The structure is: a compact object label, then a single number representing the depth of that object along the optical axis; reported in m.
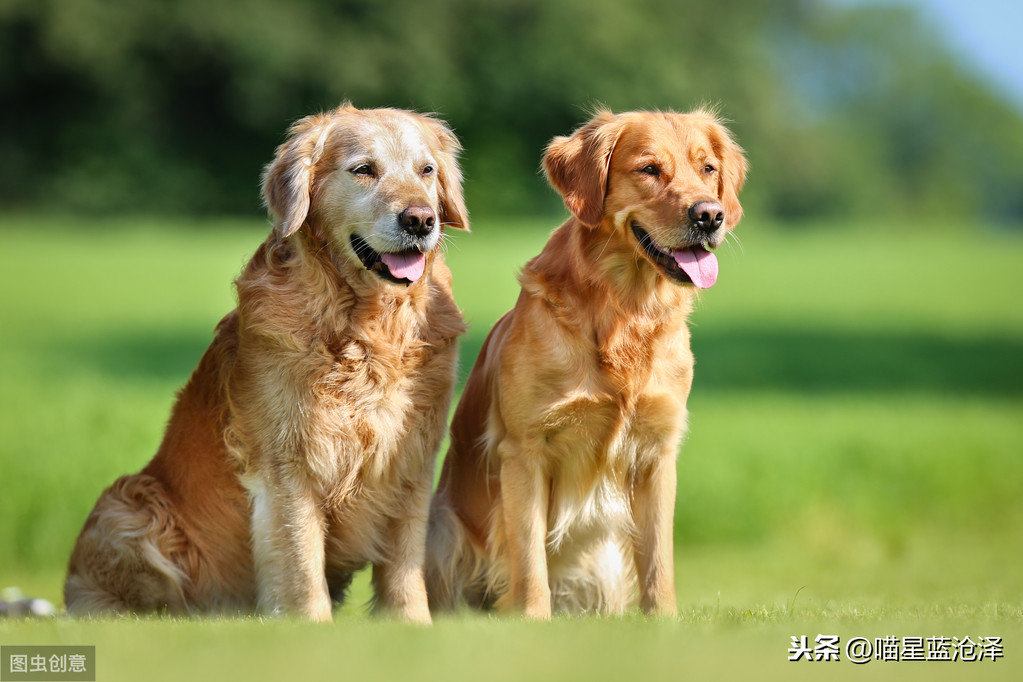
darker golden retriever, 9.32
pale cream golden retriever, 9.42
